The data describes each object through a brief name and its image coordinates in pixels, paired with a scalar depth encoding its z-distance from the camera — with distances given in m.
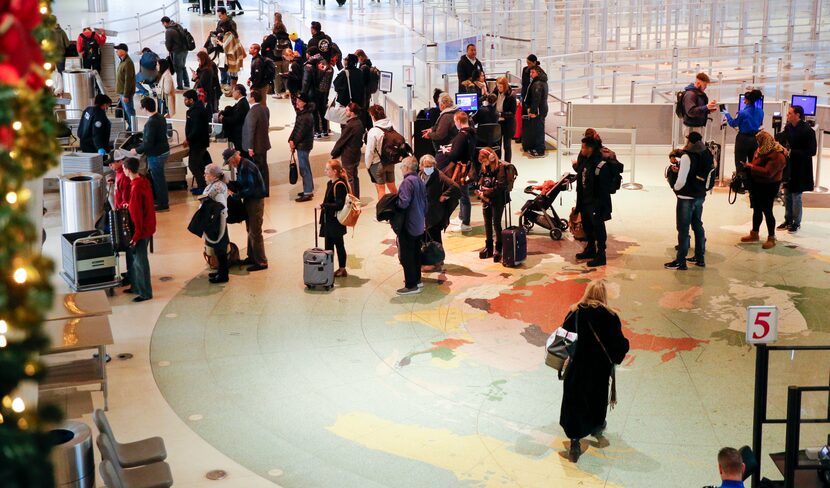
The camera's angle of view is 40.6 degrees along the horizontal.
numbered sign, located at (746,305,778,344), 6.79
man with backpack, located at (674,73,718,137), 16.55
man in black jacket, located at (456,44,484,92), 18.17
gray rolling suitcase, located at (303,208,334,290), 11.59
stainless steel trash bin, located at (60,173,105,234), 12.62
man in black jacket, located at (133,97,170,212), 14.16
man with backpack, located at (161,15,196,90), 22.72
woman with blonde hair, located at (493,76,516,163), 16.77
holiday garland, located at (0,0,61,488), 2.15
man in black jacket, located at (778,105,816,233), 13.01
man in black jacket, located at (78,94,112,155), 14.51
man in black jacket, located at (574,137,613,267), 11.89
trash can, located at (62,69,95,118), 19.73
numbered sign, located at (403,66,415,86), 17.94
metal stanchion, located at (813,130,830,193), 15.41
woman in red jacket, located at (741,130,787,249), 12.23
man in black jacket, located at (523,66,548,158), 17.28
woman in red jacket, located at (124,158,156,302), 10.81
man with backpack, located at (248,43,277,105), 19.86
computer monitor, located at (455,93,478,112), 15.74
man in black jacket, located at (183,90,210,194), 14.76
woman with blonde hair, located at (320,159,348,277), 11.59
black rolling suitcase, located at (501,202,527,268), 12.22
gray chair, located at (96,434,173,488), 6.54
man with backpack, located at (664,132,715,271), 11.66
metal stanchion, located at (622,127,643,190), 15.68
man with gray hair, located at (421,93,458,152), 14.14
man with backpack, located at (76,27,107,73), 21.55
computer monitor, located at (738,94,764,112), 14.80
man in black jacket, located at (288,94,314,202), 14.60
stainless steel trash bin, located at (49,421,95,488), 7.06
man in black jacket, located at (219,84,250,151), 15.34
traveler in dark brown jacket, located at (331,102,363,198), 14.11
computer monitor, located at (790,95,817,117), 14.50
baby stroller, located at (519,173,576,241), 13.24
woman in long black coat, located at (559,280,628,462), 7.74
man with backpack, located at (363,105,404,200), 13.73
